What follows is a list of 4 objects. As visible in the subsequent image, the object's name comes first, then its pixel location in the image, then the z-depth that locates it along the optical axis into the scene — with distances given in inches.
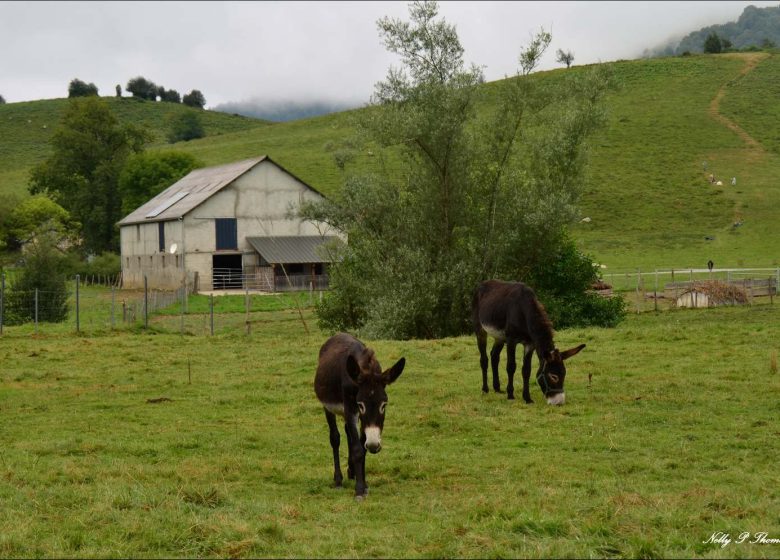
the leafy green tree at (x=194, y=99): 6939.0
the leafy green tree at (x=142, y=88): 6806.1
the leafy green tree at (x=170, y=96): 6968.5
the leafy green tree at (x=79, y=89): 6422.2
